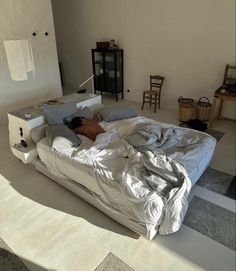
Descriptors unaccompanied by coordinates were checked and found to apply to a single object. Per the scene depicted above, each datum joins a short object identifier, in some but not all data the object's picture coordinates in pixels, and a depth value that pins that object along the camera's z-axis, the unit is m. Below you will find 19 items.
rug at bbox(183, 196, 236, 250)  1.77
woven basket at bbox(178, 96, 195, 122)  3.67
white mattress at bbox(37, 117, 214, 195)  1.95
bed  1.66
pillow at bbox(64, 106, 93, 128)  2.63
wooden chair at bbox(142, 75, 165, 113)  4.23
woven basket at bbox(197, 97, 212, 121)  3.64
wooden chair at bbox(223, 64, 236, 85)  3.49
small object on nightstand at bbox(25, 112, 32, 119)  2.49
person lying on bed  2.45
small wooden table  3.24
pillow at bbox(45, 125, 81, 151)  2.21
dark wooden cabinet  4.62
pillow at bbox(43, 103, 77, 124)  2.52
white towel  3.66
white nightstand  2.41
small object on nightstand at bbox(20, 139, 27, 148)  2.46
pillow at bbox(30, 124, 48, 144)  2.45
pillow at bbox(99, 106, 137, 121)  2.81
